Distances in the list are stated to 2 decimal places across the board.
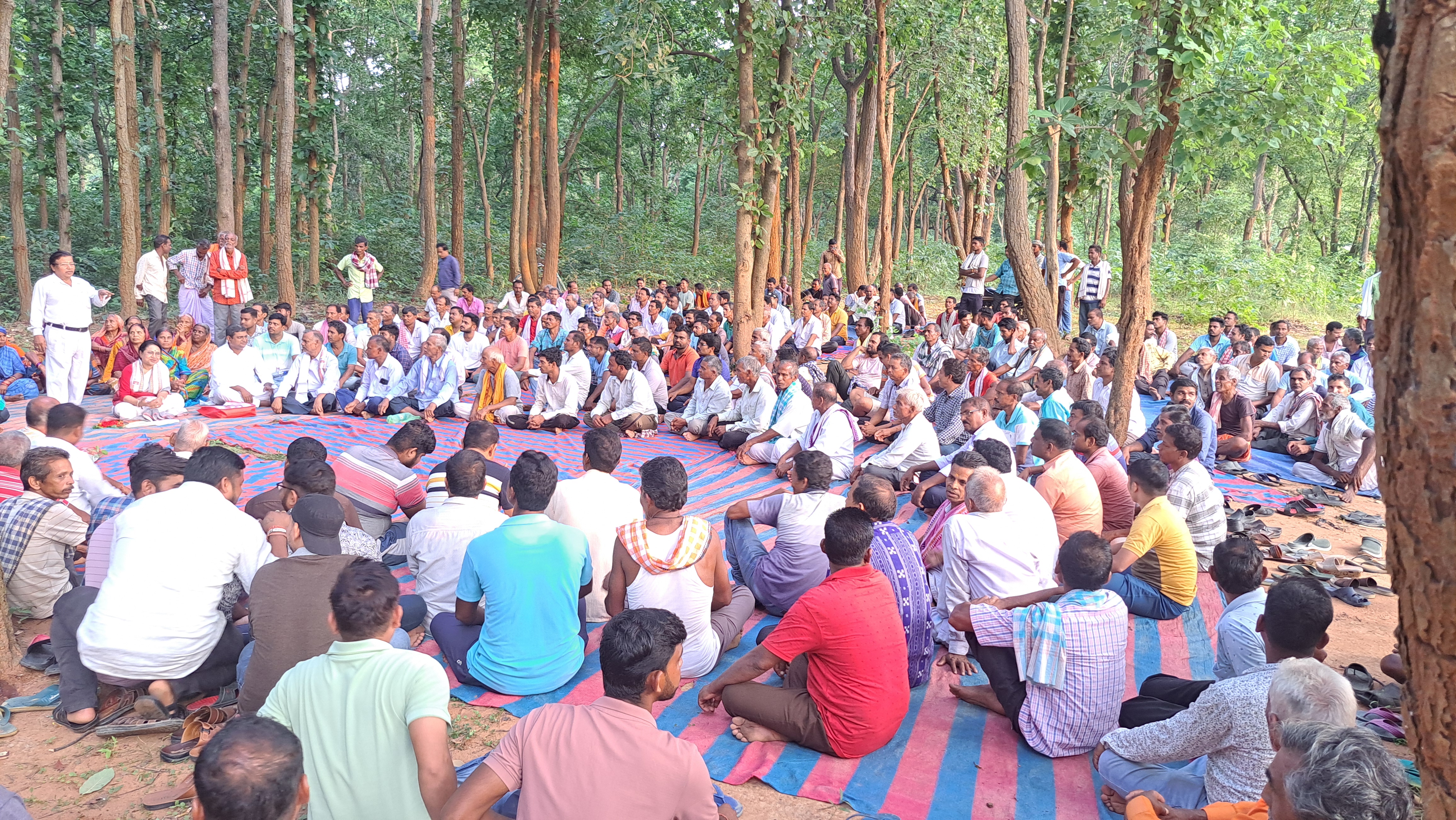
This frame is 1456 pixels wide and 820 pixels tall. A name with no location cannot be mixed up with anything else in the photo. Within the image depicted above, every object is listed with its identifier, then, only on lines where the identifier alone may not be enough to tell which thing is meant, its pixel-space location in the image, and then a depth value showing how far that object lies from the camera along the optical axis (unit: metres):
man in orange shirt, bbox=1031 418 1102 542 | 5.56
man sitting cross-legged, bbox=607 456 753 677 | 4.19
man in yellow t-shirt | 4.81
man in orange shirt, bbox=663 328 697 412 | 10.66
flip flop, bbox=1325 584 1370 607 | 5.53
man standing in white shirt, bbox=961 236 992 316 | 15.36
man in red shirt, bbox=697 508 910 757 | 3.61
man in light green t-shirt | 2.61
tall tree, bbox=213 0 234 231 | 13.52
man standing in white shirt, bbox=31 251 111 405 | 8.95
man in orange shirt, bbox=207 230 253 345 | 11.86
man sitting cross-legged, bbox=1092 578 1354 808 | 2.99
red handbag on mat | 9.46
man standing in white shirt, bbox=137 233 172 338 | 12.05
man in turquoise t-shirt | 4.03
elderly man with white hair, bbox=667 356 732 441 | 9.52
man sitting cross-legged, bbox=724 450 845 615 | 4.90
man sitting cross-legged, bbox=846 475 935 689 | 4.12
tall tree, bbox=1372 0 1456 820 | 1.21
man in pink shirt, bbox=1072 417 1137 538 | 6.06
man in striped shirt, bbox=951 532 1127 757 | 3.65
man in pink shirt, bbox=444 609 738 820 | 2.45
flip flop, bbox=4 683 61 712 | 4.28
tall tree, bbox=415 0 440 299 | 16.20
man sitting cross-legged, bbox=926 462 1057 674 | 4.46
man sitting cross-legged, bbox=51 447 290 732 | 3.86
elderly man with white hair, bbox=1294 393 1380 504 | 7.77
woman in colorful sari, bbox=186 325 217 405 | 10.05
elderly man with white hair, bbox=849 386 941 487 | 7.42
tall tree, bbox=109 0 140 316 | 12.62
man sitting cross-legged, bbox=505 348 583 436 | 9.74
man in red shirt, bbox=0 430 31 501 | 5.12
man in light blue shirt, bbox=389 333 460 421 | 9.97
